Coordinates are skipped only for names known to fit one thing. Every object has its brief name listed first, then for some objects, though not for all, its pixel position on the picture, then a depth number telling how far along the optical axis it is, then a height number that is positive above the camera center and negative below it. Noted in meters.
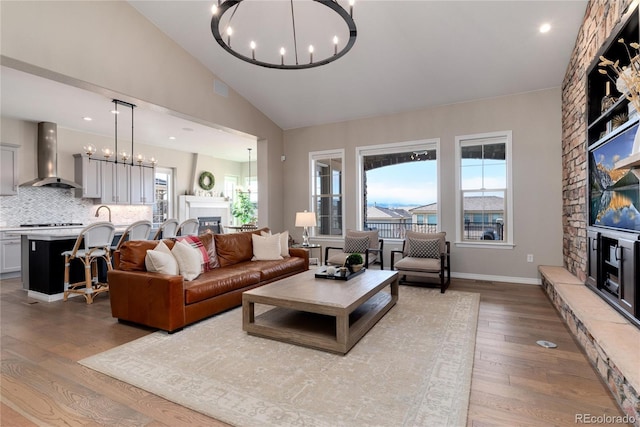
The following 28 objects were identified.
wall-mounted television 2.55 +0.24
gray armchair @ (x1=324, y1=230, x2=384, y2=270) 5.57 -0.53
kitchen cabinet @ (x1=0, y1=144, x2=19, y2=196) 5.92 +0.87
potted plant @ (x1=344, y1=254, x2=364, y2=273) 3.77 -0.57
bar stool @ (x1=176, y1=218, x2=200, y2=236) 5.82 -0.23
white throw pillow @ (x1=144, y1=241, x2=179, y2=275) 3.34 -0.49
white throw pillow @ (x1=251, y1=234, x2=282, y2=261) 4.93 -0.51
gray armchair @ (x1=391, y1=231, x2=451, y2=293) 4.61 -0.65
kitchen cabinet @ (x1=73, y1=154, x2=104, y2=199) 6.92 +0.87
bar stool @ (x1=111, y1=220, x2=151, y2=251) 4.88 -0.24
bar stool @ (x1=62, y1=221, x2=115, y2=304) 4.35 -0.49
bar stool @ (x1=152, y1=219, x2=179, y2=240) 5.57 -0.25
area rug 1.90 -1.15
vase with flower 1.99 +0.86
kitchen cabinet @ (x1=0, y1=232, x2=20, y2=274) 5.76 -0.66
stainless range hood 6.45 +1.24
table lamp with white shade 5.76 -0.08
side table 5.96 -0.64
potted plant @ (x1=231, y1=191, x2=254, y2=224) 10.73 +0.20
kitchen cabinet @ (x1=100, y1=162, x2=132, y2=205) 7.33 +0.75
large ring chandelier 3.39 +2.46
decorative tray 3.57 -0.68
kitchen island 4.45 -0.68
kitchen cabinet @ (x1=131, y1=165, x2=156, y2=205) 7.90 +0.77
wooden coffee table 2.70 -0.93
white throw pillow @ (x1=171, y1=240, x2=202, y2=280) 3.55 -0.50
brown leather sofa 3.13 -0.79
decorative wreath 9.87 +1.07
